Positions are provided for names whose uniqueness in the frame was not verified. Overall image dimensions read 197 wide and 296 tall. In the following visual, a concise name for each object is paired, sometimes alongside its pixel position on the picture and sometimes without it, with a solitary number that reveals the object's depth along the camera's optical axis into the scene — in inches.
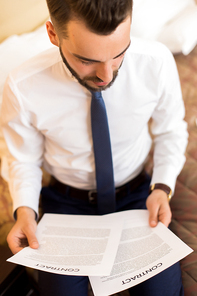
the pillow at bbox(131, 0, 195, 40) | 58.2
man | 26.4
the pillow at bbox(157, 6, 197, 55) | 59.2
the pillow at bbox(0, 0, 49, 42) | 47.1
